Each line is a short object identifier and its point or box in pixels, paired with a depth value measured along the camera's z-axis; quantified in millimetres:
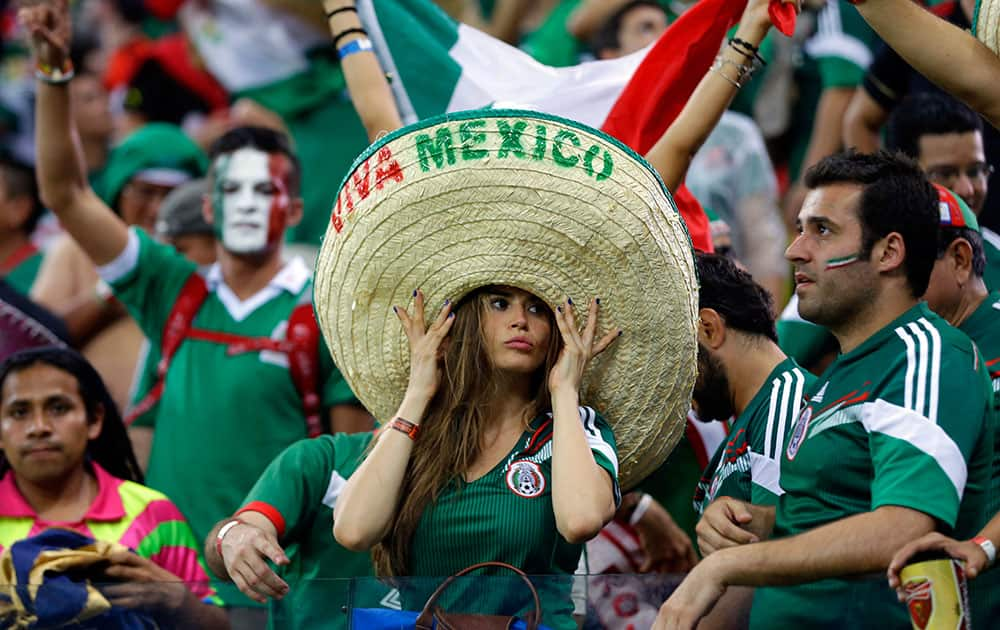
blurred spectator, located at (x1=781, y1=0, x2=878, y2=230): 14305
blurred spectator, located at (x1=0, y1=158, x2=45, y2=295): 16250
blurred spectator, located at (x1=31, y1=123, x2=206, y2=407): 15211
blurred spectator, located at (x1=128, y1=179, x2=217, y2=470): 13758
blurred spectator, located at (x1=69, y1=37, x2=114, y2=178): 18344
